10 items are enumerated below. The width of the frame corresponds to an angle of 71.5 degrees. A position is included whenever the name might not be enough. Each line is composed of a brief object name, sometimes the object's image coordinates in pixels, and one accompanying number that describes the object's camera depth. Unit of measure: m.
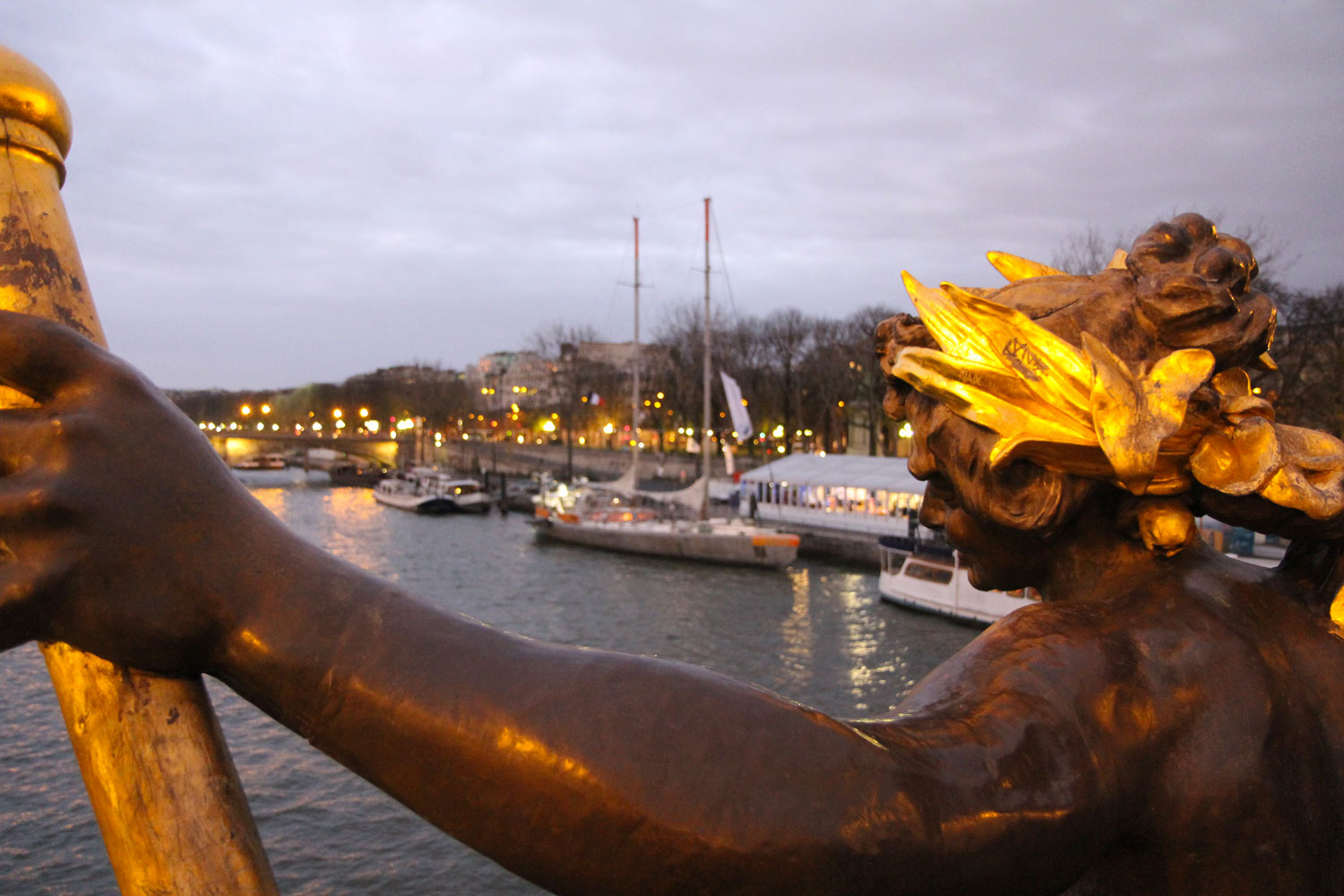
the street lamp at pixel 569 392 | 55.59
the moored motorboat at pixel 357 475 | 65.94
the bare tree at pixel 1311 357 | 27.30
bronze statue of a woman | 0.81
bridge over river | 53.30
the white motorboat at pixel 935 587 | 19.53
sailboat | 27.16
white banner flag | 30.53
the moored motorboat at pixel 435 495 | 45.69
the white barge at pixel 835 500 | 28.59
